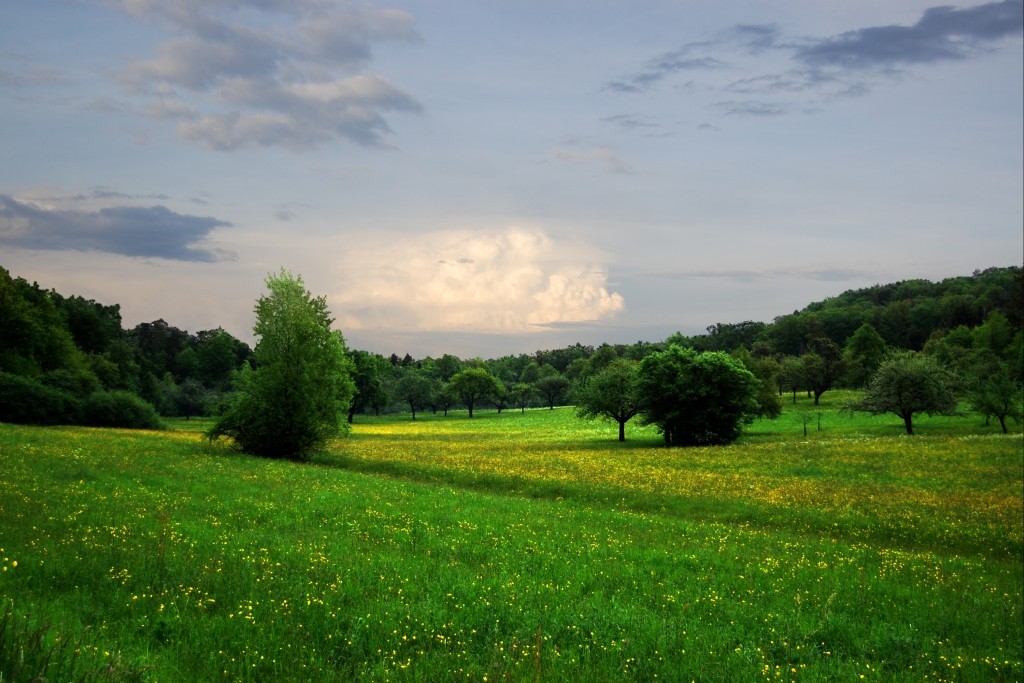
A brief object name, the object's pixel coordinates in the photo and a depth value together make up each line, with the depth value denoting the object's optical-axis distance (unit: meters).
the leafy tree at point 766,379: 75.12
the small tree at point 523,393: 156.38
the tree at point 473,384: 142.12
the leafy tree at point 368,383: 109.81
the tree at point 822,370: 105.56
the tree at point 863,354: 107.62
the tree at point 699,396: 60.12
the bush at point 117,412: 61.34
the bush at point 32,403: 56.16
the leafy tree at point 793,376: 106.00
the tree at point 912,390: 64.06
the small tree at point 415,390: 139.62
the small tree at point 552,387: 164.25
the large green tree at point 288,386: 40.59
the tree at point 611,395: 67.19
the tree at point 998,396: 62.16
